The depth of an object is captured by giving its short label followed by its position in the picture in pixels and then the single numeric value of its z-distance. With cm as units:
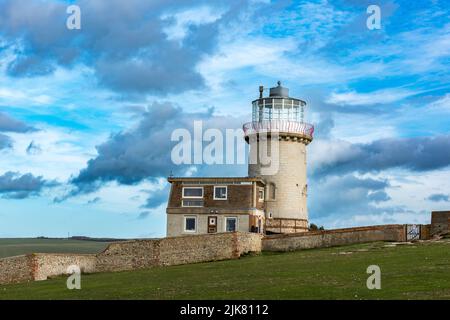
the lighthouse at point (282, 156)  5632
